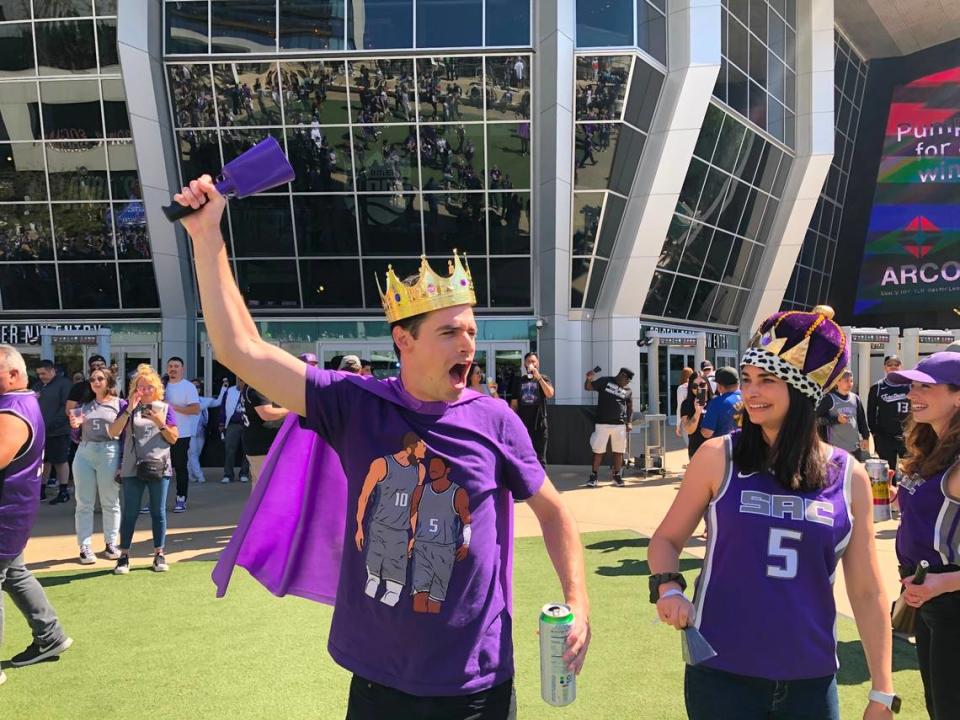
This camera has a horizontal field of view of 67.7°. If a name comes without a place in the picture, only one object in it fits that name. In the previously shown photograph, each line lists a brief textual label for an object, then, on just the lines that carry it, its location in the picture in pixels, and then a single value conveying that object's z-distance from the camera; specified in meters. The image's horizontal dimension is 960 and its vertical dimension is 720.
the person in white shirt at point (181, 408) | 9.58
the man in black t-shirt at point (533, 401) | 11.62
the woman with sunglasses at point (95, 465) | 7.20
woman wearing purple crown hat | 2.16
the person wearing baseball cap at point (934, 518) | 2.73
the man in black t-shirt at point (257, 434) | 7.64
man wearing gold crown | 2.00
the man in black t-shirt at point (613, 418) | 11.95
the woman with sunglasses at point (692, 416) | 8.80
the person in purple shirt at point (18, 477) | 4.14
